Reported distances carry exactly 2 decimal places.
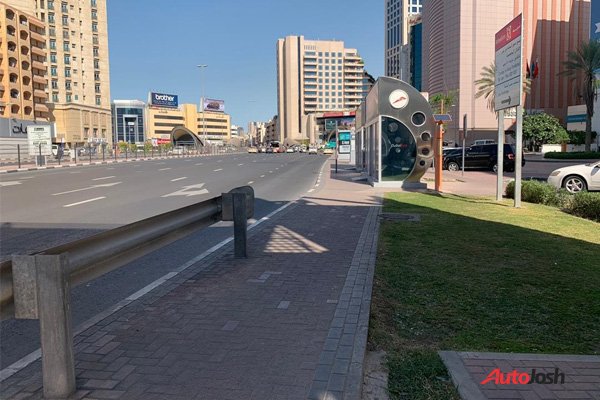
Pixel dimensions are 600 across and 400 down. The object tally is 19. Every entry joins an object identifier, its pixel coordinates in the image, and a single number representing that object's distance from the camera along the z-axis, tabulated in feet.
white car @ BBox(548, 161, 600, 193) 57.82
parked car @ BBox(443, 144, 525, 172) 104.94
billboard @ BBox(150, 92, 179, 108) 536.83
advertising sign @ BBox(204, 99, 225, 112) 604.29
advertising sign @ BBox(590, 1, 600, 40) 199.62
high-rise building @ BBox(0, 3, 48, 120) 268.21
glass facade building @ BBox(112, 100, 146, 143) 556.02
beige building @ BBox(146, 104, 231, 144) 571.28
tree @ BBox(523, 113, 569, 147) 216.74
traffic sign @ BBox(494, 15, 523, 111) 44.11
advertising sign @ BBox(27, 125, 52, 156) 140.05
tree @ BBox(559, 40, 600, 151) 184.14
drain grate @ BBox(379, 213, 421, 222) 35.88
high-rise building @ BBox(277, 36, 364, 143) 649.61
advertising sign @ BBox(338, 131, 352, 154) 140.05
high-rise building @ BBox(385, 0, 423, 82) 567.18
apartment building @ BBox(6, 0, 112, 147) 334.85
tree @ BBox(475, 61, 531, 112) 232.04
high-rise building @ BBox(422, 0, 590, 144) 318.45
